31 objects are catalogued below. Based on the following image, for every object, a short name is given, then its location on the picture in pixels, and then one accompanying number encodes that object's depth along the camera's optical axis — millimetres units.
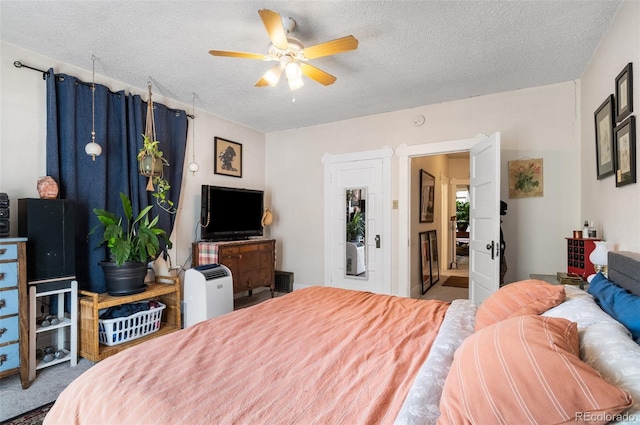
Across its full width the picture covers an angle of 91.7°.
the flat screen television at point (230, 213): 3838
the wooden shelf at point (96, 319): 2557
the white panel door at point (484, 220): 2941
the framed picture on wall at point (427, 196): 4973
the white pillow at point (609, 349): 727
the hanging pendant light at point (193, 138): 3988
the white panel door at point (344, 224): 4258
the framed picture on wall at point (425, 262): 4863
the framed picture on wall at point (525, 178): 3326
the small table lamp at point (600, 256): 2008
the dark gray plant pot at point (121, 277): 2773
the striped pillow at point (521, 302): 1367
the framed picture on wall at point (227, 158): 4331
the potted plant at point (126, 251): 2711
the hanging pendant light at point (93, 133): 2781
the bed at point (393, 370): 749
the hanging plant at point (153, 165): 3145
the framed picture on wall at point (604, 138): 2215
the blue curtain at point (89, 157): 2744
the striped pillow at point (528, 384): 688
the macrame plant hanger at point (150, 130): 3172
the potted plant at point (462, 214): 9602
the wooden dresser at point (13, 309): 2146
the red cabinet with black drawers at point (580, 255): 2385
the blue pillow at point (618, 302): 1128
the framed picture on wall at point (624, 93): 1849
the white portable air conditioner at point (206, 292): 3195
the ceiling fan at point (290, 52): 1978
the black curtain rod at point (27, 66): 2566
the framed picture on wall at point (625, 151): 1831
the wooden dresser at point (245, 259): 3720
